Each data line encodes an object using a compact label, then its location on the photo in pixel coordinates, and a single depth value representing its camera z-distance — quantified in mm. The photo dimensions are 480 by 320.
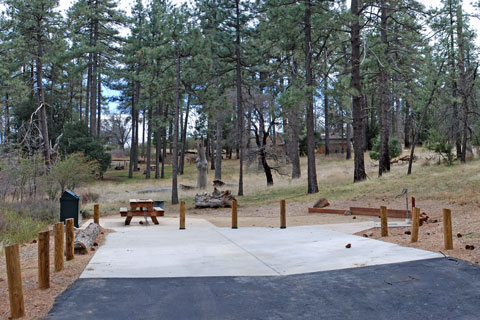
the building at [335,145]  67250
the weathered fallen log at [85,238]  8641
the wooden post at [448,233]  7762
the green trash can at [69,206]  12219
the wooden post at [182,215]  12601
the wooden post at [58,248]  7098
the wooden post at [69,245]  7961
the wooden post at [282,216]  12586
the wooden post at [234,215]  12742
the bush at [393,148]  37288
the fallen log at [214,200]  20719
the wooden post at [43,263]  6039
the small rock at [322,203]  17125
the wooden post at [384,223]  9636
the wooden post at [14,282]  4969
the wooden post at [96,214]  12664
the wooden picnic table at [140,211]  13891
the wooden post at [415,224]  8578
